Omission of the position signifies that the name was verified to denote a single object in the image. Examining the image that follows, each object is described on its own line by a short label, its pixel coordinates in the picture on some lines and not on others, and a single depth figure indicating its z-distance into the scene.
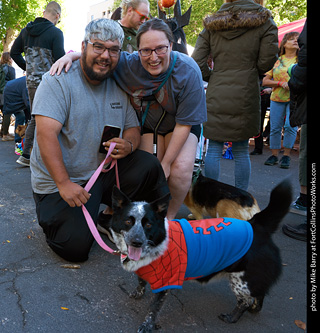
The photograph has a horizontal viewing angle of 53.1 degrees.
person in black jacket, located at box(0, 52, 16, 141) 8.31
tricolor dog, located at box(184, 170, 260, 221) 3.12
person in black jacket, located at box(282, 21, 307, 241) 2.96
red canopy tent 7.83
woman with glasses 2.52
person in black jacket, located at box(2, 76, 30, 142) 7.13
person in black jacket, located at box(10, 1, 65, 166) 5.14
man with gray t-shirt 2.45
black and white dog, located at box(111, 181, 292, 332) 1.95
